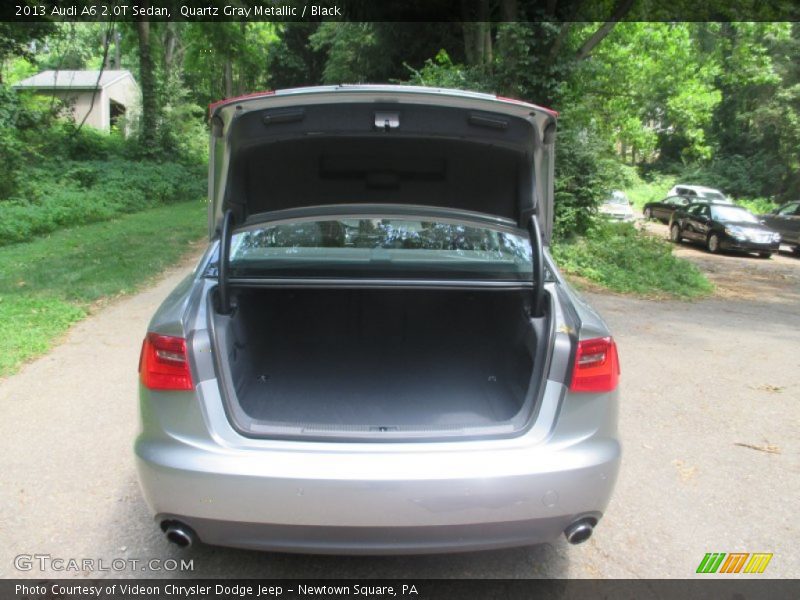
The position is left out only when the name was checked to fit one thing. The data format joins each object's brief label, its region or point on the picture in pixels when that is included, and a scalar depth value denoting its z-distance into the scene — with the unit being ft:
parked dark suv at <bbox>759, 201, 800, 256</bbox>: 61.01
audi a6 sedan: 7.24
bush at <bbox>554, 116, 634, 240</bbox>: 40.34
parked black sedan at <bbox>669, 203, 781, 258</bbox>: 56.75
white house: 122.56
